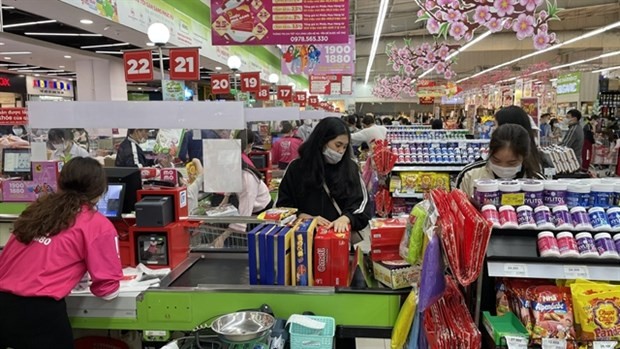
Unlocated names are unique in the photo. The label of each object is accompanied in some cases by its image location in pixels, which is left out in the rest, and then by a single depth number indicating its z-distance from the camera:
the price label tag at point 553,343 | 1.90
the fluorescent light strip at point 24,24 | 7.81
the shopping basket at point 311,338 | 2.18
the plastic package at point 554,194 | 2.15
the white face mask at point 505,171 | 3.14
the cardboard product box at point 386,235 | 2.48
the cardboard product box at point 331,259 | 2.49
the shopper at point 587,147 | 13.08
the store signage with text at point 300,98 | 14.08
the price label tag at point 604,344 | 1.88
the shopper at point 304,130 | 9.99
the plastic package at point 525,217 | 2.05
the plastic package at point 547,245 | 1.96
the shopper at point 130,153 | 6.00
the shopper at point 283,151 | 8.28
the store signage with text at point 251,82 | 8.67
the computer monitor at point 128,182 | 3.11
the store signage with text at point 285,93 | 12.08
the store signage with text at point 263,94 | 9.29
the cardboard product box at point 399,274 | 2.42
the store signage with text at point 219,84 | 8.12
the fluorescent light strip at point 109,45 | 9.58
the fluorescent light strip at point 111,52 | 10.98
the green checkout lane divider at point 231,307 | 2.41
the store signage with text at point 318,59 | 11.99
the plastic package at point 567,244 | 1.96
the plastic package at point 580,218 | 2.03
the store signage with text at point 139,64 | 4.80
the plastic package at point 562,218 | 2.04
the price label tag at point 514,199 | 2.16
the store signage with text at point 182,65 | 4.47
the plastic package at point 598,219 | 2.01
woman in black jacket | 3.19
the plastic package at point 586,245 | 1.96
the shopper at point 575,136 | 10.55
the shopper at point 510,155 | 3.05
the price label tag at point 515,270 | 1.98
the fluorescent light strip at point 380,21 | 9.94
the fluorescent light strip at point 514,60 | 12.88
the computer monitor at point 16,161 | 5.29
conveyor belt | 2.70
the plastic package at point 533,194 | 2.15
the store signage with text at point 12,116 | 6.65
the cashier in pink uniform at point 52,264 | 2.27
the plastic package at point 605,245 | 1.95
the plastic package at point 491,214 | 2.07
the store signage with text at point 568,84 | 18.73
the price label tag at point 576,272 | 1.96
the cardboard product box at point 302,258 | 2.48
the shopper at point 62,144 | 3.91
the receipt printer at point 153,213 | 2.86
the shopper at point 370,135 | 9.32
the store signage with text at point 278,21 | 7.01
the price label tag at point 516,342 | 1.90
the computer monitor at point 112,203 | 3.03
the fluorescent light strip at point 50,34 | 8.85
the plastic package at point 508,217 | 2.06
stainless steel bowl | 2.04
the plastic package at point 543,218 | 2.04
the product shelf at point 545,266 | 1.96
